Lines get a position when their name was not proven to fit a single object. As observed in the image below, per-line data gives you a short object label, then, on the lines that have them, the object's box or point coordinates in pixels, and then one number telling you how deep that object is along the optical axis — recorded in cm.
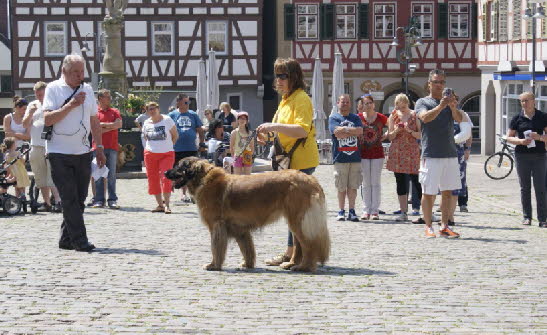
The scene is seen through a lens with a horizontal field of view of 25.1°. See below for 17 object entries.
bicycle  2738
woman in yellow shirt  1051
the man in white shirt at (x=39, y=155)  1642
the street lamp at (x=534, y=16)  3127
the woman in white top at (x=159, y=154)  1695
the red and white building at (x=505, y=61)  3681
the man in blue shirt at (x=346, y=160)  1566
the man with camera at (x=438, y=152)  1320
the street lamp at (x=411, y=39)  4031
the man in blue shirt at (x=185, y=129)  1816
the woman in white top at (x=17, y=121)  1775
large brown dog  1016
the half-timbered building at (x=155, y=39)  5022
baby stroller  1631
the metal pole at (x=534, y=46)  3291
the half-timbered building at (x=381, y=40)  5172
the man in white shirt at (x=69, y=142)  1183
